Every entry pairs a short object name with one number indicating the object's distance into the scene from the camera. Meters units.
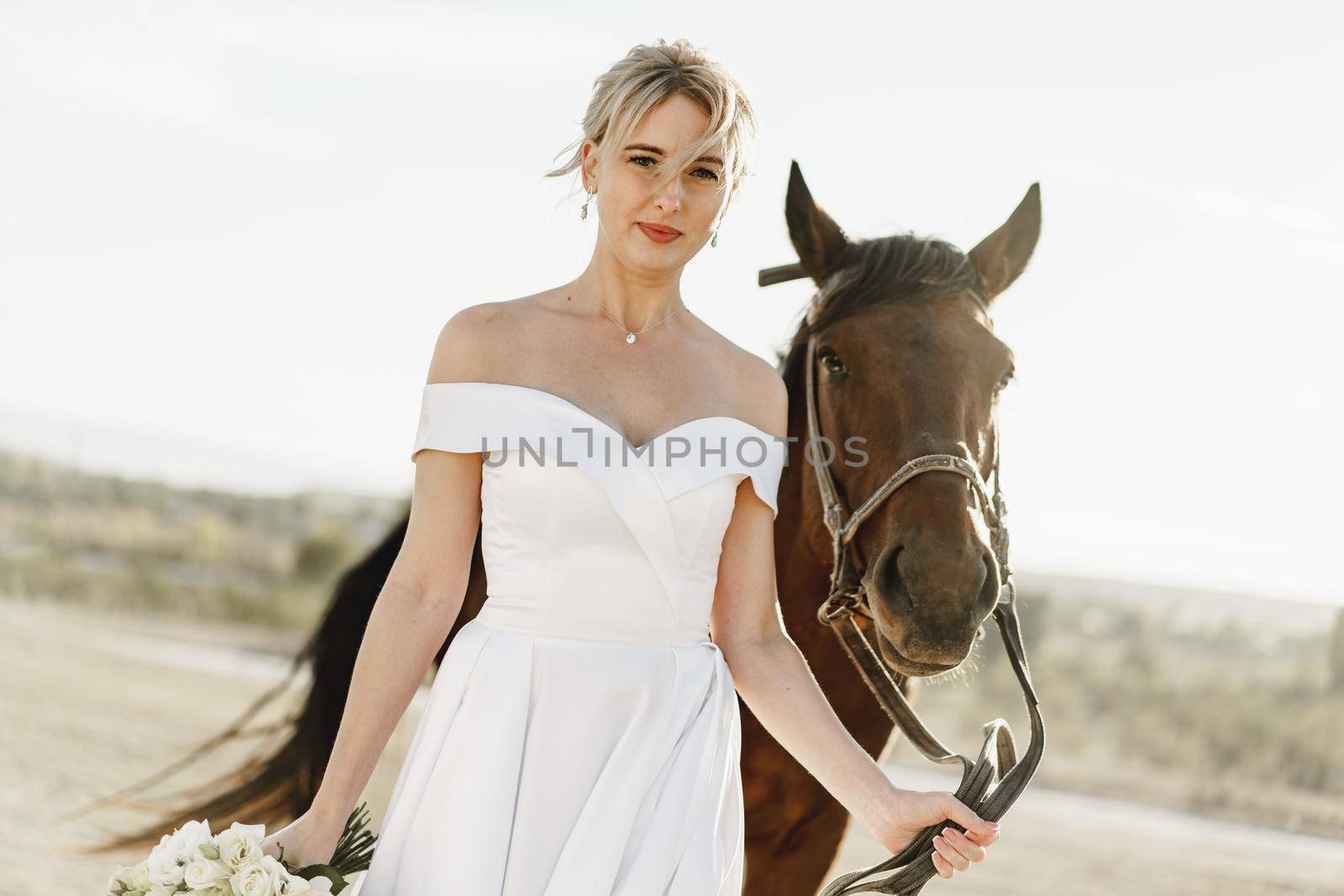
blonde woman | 1.90
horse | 2.34
